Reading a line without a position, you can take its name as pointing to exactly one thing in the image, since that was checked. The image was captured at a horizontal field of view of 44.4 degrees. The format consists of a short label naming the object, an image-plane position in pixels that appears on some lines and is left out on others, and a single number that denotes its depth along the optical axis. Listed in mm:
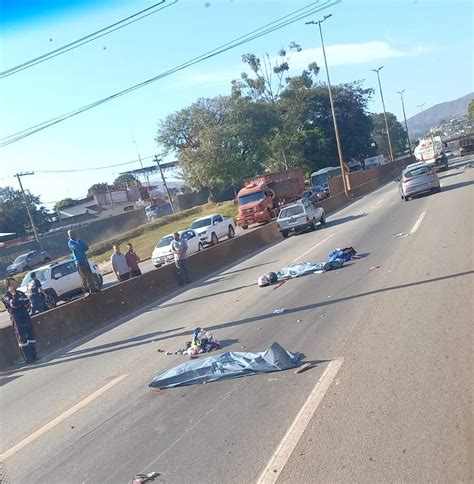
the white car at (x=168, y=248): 27359
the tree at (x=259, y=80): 82875
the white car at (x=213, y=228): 31859
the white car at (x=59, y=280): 23641
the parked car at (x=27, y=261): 49241
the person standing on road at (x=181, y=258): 18797
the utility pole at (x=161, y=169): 76412
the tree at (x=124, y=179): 149675
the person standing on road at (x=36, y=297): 18734
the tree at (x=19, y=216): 80562
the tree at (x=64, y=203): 105062
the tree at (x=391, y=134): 154875
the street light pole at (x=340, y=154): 47319
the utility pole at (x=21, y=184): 58819
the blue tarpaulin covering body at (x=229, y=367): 7062
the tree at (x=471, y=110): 143338
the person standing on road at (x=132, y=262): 19250
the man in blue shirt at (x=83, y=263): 15398
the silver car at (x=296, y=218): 27672
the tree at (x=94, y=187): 123100
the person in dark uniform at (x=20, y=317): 11977
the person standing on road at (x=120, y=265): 18766
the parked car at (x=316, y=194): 48600
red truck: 39906
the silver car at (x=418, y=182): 29219
